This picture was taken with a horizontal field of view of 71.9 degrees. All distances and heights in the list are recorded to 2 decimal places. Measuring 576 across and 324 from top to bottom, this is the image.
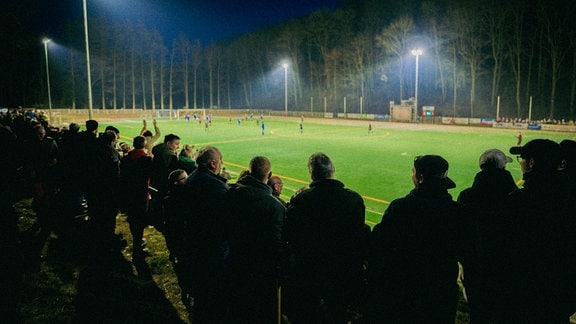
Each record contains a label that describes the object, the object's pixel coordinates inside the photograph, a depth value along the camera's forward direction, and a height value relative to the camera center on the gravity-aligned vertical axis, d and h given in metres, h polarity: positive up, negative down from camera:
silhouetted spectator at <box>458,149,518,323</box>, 3.11 -0.88
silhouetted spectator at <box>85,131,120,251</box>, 6.96 -1.30
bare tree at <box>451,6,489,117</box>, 55.72 +11.38
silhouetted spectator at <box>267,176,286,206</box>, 5.23 -0.89
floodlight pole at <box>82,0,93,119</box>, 18.09 +2.06
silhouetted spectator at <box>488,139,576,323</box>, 3.13 -1.08
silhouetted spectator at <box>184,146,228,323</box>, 4.09 -1.18
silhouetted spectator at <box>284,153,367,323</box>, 3.54 -1.14
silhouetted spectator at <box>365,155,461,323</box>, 3.08 -1.07
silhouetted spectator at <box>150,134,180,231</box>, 7.04 -0.86
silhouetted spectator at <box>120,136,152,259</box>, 6.63 -1.26
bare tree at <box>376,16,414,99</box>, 64.88 +13.15
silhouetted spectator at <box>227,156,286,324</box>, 3.74 -1.20
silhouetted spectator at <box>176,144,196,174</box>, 6.47 -0.76
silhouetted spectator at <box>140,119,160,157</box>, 9.52 -0.50
